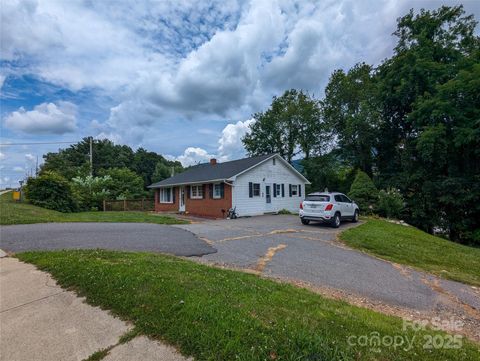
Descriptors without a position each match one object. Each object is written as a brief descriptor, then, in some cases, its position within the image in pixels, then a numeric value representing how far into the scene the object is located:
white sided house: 19.56
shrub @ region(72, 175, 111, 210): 24.08
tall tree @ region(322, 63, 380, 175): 25.46
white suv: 13.65
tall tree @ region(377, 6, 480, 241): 19.39
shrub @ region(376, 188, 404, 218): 18.34
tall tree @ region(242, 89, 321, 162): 32.12
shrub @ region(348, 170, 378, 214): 19.64
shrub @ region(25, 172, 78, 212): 20.33
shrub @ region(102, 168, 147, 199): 29.80
